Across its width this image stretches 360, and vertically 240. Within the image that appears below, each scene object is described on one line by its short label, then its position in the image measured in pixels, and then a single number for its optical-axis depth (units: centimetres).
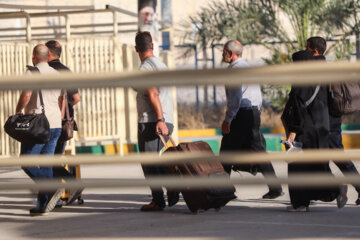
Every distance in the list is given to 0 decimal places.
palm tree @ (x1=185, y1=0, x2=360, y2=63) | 4059
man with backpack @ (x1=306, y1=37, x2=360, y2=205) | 1588
